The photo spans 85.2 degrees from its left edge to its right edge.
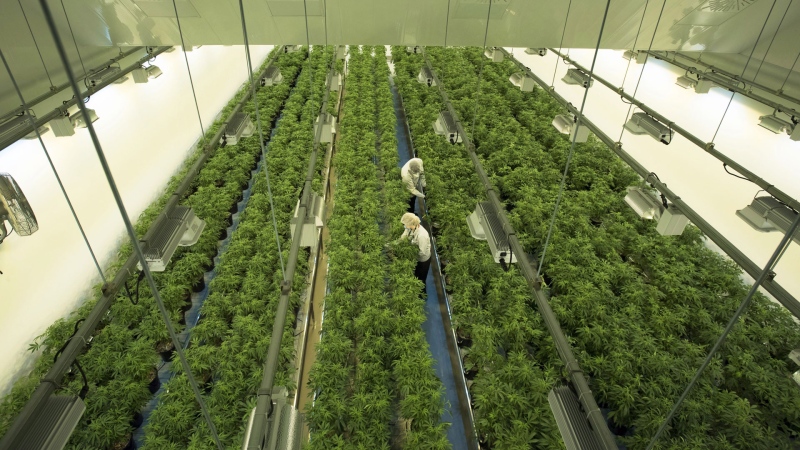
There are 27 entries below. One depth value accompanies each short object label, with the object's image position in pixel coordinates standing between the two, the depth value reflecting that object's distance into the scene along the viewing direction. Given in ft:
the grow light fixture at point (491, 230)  12.44
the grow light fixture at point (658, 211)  15.44
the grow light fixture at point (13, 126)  13.52
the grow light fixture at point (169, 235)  12.01
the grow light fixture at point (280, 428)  7.58
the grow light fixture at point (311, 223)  13.62
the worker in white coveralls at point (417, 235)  20.20
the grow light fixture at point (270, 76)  29.44
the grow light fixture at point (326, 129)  20.42
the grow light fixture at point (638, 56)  30.99
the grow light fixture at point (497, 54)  28.78
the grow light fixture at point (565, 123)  24.06
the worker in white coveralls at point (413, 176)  25.01
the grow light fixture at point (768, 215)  15.29
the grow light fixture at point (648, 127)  19.44
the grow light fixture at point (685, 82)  27.48
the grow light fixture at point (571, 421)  8.45
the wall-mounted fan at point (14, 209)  11.66
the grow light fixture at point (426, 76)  27.35
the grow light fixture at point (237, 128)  20.70
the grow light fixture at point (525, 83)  27.40
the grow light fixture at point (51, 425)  7.70
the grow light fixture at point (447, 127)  19.81
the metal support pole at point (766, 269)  5.08
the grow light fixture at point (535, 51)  32.11
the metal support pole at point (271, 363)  7.42
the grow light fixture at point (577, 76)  26.84
